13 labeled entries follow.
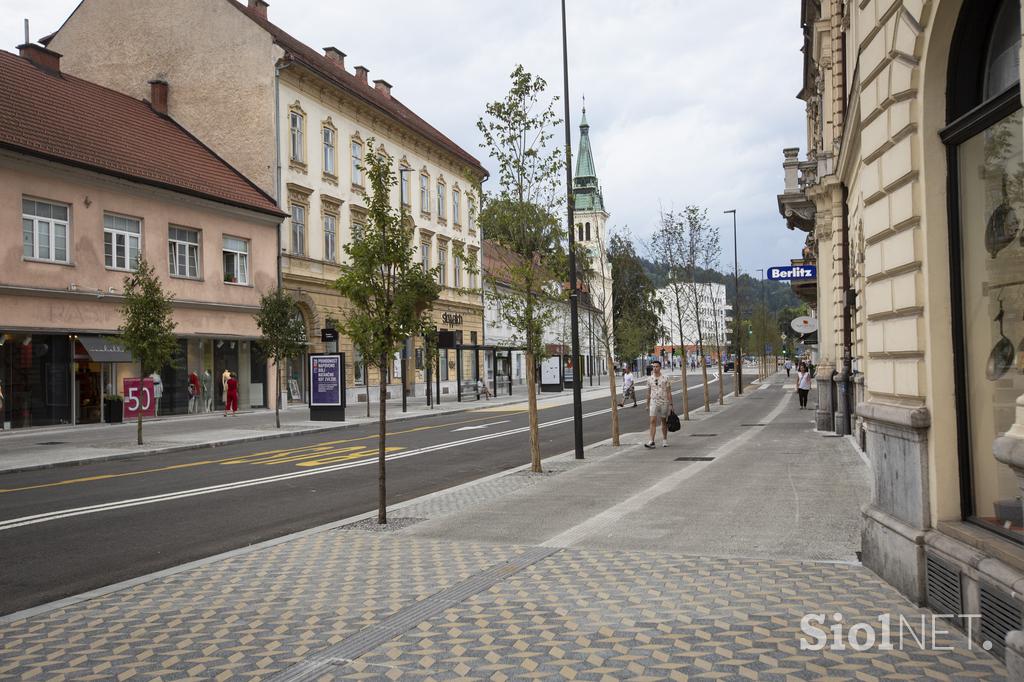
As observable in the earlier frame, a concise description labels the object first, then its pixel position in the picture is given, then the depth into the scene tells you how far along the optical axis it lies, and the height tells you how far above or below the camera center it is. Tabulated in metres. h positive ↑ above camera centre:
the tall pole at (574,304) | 15.37 +0.94
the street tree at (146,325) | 20.33 +0.96
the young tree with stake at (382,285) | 9.31 +0.82
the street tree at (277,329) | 26.69 +1.03
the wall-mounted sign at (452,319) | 51.15 +2.33
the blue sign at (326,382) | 28.38 -0.70
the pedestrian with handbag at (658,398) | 18.11 -0.99
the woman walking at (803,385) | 32.59 -1.38
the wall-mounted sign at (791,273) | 20.43 +1.82
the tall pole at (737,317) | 45.69 +1.90
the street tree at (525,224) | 14.39 +2.25
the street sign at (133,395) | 27.42 -0.96
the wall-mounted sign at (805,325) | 27.19 +0.75
